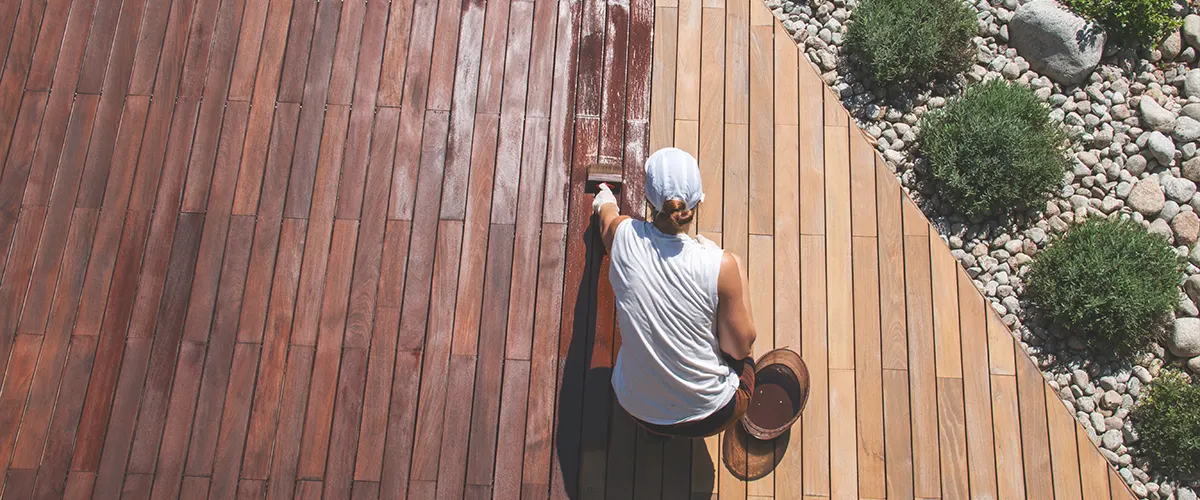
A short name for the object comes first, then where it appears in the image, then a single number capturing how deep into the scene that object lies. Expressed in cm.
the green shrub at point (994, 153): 372
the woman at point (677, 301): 267
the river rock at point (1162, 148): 388
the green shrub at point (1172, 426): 343
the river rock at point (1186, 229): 379
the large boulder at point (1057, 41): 398
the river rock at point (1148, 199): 383
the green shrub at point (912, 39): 388
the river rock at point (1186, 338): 359
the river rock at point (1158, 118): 394
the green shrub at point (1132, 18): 397
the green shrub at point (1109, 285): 355
